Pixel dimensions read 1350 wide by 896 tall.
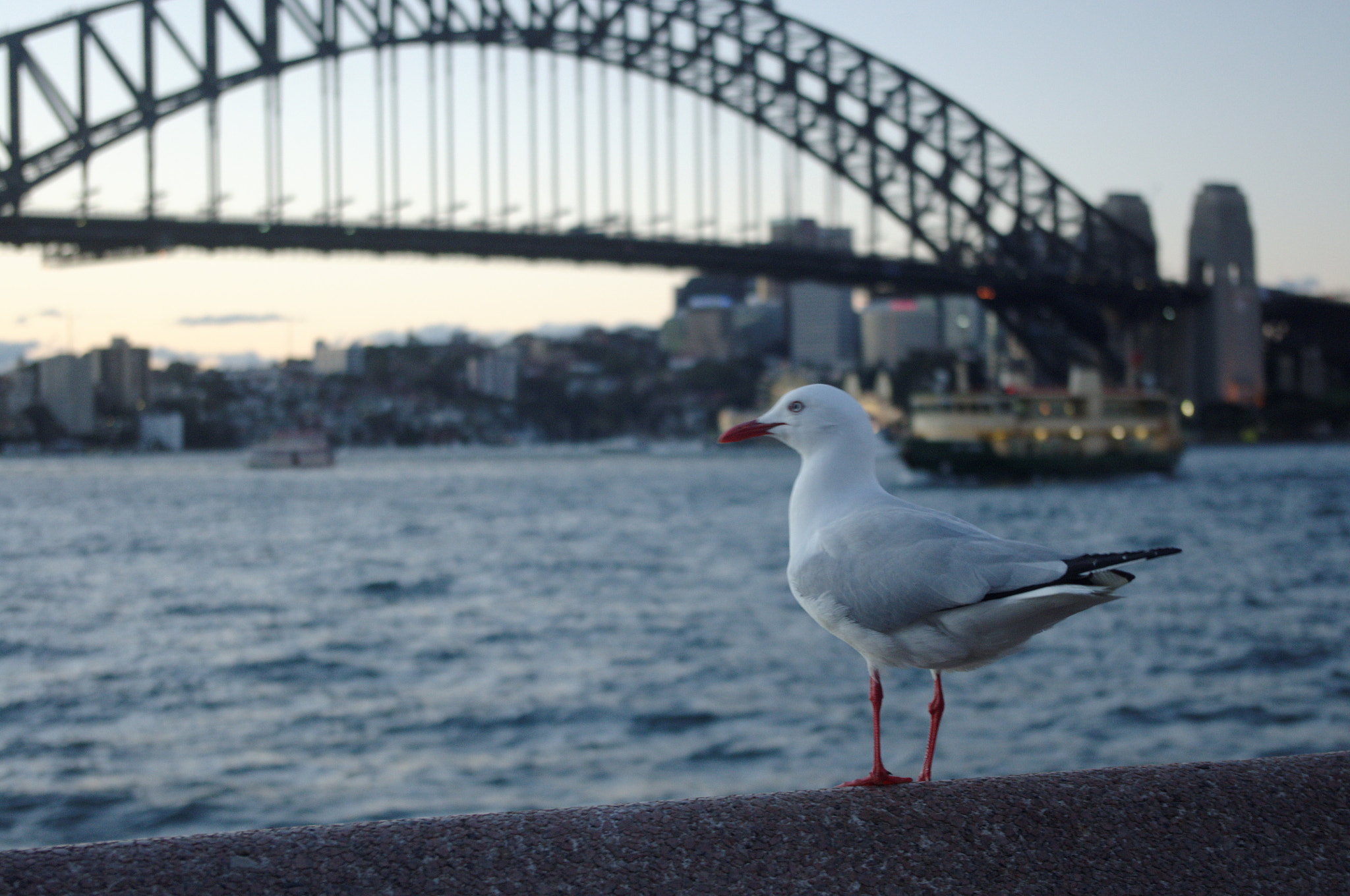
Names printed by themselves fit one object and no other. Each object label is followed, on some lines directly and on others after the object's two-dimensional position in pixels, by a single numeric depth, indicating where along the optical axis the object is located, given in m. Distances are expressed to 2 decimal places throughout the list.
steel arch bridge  32.53
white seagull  1.75
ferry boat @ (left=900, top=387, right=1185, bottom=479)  39.44
